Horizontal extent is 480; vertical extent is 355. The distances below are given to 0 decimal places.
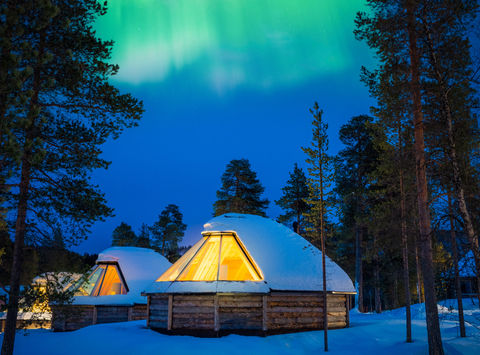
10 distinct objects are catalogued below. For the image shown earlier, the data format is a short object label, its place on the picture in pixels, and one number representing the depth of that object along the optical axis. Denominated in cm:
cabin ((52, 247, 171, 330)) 2617
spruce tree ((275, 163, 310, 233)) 3888
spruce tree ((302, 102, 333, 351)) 1652
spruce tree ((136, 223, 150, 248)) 6181
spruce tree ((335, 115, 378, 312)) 3011
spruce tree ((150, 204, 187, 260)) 5356
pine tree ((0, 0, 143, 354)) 1071
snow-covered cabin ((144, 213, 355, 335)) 1684
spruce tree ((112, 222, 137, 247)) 5567
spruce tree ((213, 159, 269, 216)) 4191
